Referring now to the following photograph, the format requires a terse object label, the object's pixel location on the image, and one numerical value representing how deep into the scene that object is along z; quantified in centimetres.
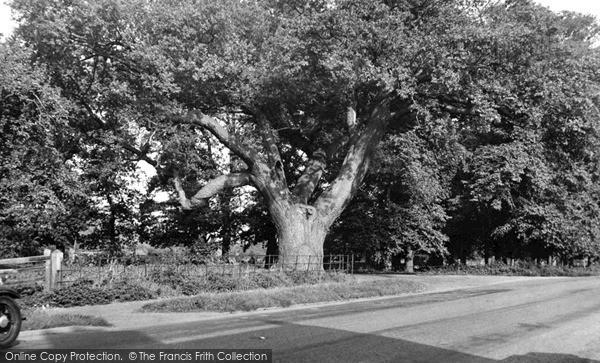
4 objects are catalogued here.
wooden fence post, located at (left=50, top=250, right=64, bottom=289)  1420
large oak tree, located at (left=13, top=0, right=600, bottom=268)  1850
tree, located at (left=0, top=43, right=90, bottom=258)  1733
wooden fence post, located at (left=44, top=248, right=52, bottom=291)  1402
